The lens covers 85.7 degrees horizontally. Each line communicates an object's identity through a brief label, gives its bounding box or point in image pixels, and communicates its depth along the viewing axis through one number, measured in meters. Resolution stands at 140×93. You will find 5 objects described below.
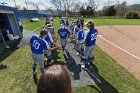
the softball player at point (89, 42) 3.02
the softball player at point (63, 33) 4.33
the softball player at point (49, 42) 3.55
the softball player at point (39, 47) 2.72
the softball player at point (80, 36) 4.32
